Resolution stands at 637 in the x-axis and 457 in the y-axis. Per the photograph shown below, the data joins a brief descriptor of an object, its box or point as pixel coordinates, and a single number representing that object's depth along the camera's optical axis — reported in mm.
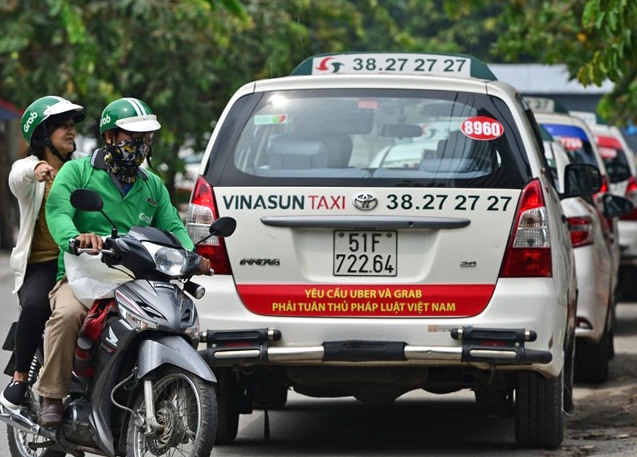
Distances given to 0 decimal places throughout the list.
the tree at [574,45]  21562
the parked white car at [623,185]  32312
